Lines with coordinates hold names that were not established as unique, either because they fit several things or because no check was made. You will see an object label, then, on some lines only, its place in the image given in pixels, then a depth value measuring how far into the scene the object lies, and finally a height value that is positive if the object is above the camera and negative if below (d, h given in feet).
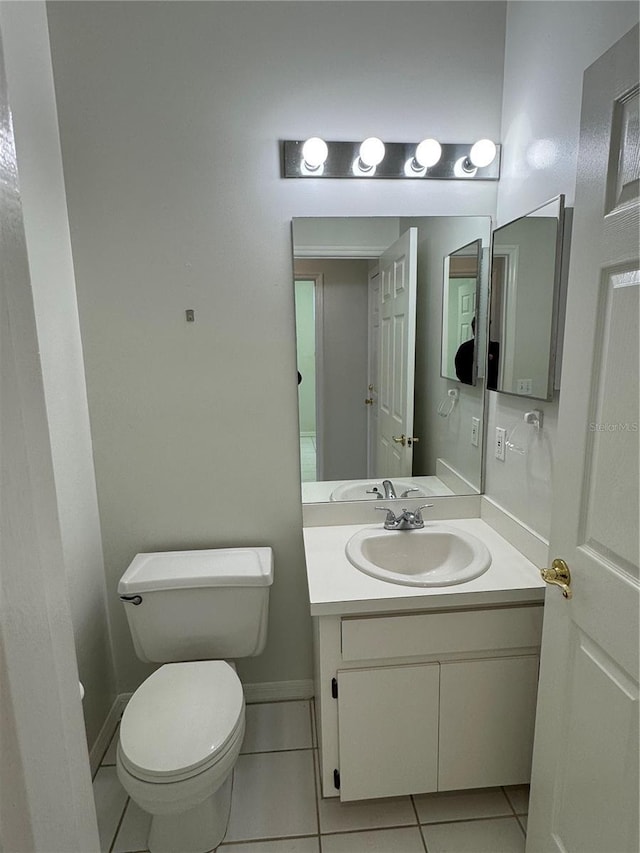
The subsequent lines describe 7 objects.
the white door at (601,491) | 2.80 -1.04
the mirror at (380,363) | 5.53 -0.30
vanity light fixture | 5.11 +1.98
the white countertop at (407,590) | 4.22 -2.32
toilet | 4.00 -3.46
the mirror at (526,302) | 4.32 +0.34
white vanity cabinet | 4.39 -3.46
